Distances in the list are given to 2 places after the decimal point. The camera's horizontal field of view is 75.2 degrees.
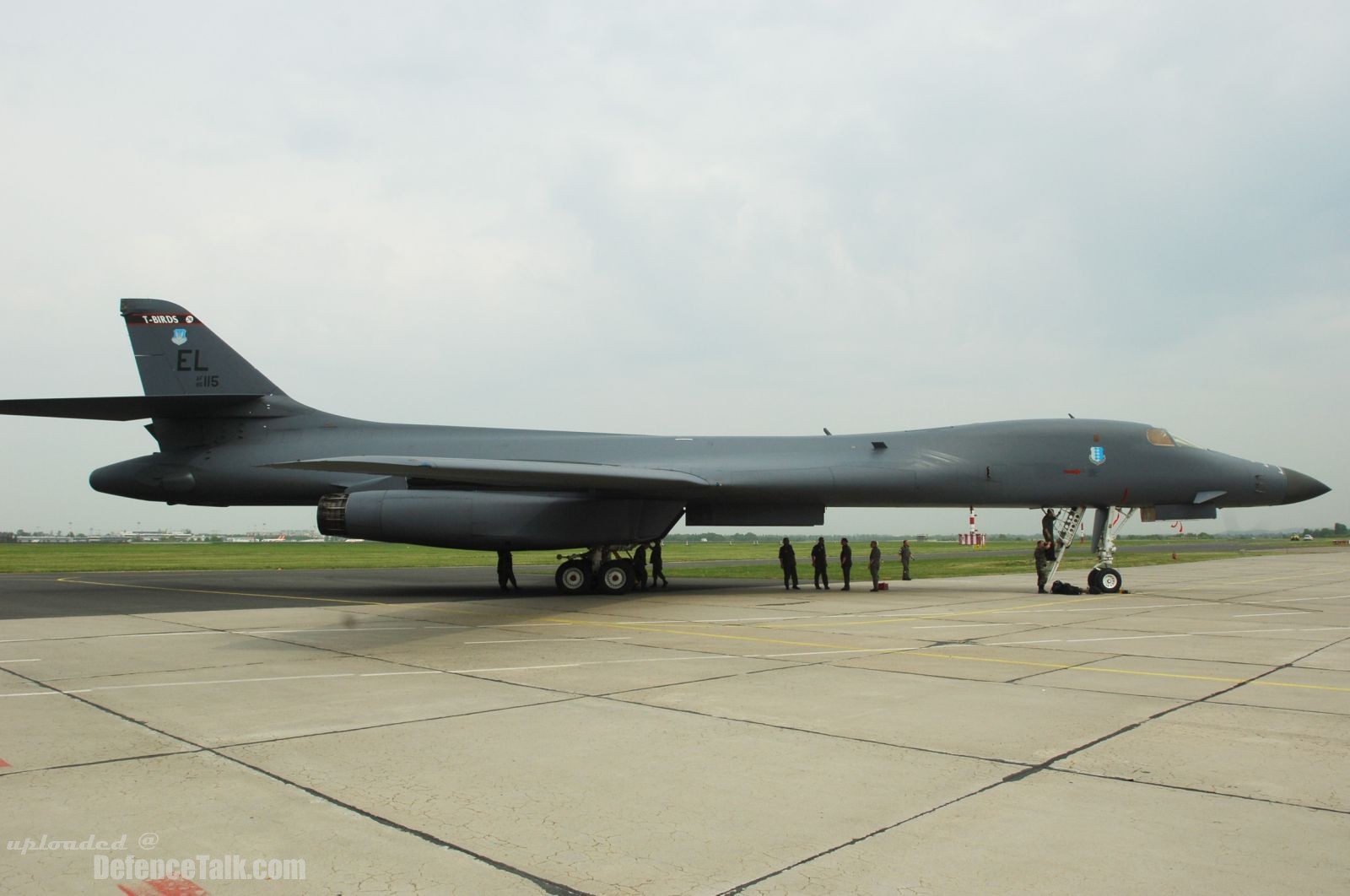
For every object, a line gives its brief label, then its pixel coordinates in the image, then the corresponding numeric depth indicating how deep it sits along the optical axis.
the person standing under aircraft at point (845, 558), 17.52
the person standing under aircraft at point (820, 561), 17.60
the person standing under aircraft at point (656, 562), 17.92
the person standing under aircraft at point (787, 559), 17.58
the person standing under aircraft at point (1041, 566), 16.56
